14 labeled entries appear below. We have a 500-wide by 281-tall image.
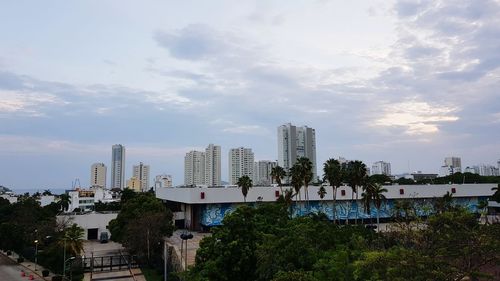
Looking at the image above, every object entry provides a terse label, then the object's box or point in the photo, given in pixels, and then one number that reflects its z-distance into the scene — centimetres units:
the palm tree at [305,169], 5328
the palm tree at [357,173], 5431
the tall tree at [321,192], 6456
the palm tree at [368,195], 5461
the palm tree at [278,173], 5872
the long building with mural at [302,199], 6425
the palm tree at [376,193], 5469
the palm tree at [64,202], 9282
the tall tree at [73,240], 4200
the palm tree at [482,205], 6321
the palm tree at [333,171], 5472
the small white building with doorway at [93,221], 6669
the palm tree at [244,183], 5984
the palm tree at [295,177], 5319
